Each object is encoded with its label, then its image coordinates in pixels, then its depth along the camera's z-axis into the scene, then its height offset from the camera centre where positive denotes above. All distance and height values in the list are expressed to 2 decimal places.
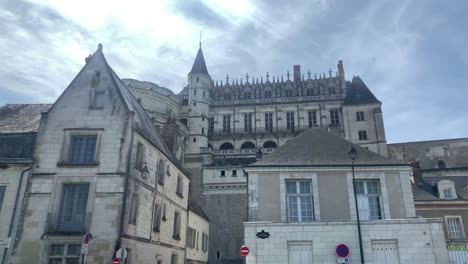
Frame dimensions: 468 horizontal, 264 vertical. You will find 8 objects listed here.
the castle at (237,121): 44.19 +20.19
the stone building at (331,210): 13.90 +2.27
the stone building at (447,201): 25.44 +4.70
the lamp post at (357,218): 13.31 +1.82
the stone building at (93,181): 14.59 +3.54
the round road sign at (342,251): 13.17 +0.68
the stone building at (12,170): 14.94 +3.94
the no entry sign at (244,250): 13.41 +0.68
